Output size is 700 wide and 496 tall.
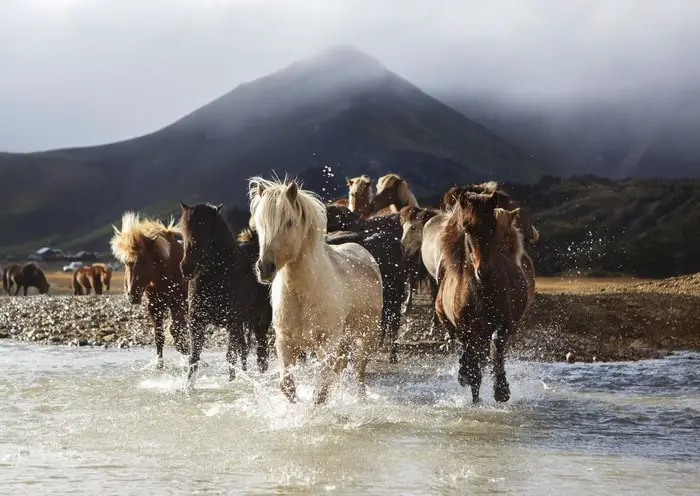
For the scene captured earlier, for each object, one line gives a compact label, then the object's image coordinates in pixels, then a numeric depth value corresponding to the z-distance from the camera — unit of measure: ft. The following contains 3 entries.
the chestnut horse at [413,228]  43.58
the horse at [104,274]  104.27
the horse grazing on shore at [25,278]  116.47
